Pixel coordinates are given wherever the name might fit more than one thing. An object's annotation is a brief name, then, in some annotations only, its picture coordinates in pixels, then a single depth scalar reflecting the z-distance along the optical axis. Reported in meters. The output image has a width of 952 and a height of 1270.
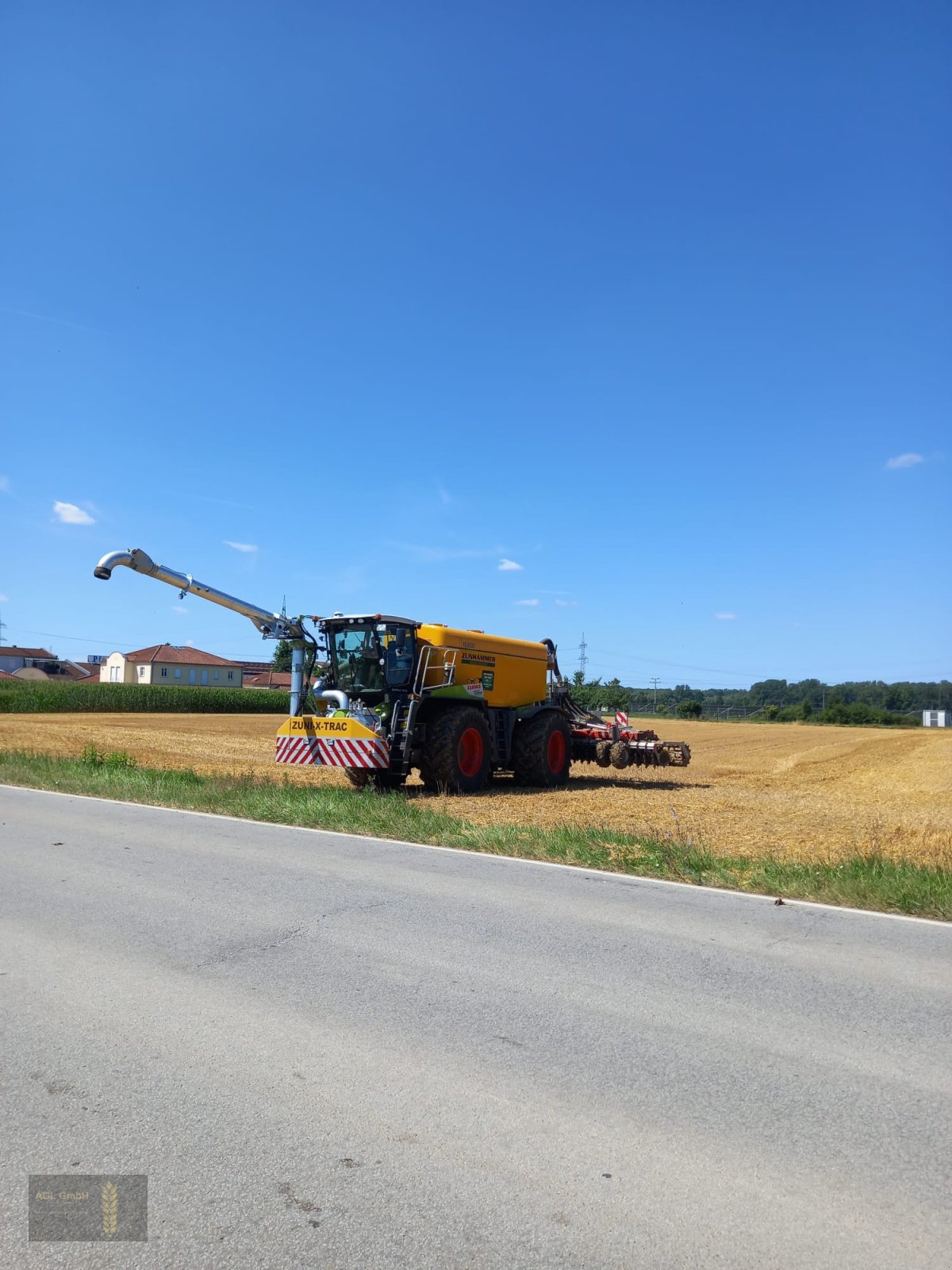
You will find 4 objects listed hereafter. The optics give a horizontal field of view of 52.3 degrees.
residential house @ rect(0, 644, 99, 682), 111.12
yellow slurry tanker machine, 15.44
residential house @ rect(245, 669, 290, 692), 104.25
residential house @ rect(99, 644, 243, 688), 95.00
